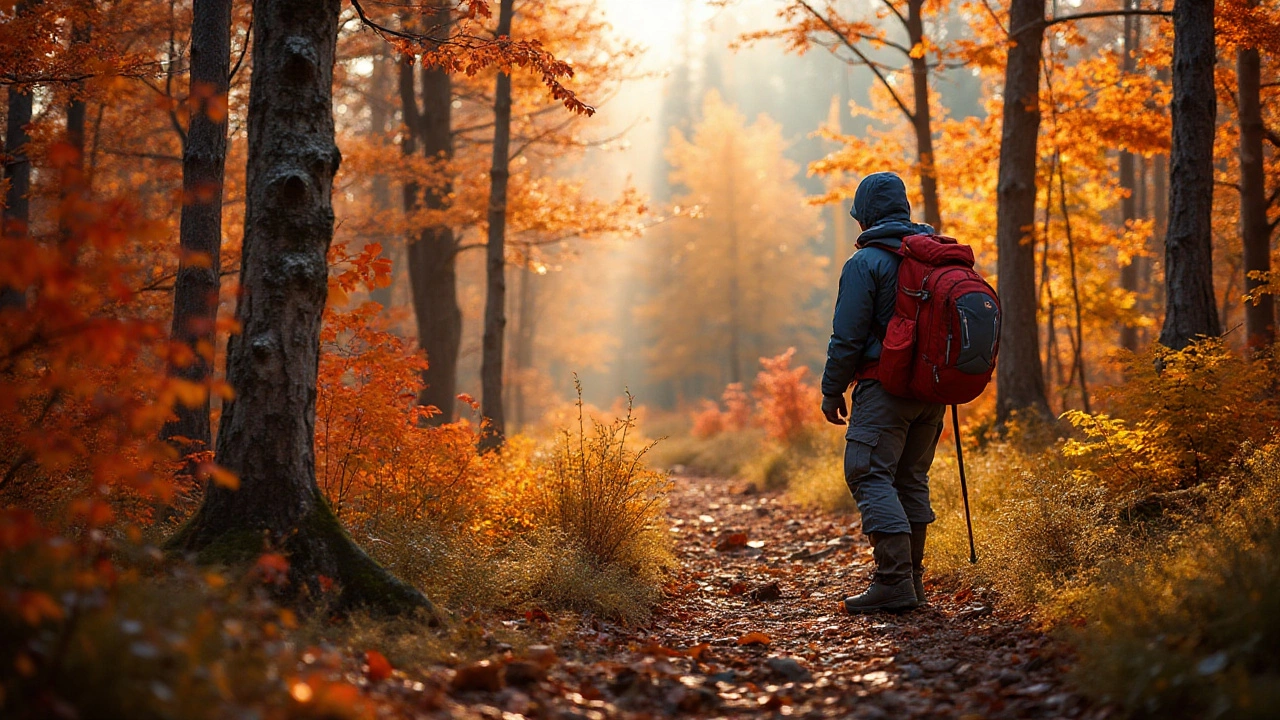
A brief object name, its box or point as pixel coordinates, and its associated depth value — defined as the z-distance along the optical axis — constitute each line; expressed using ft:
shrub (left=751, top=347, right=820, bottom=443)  47.42
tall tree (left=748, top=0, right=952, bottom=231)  37.60
